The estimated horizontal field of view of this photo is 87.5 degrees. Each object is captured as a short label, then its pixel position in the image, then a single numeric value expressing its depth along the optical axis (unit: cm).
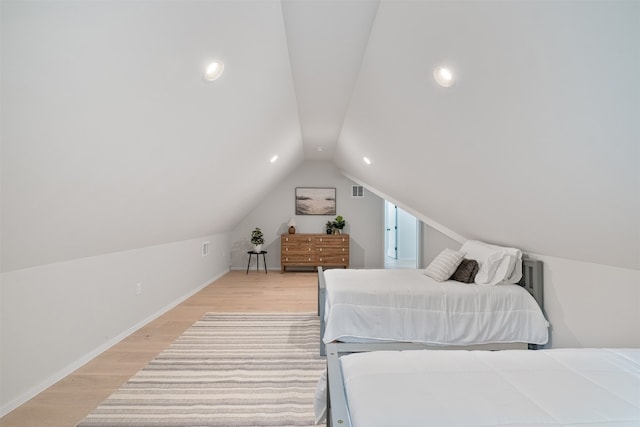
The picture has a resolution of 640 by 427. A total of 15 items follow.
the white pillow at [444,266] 316
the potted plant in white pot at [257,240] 671
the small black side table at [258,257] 670
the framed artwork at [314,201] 727
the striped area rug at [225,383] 196
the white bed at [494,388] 106
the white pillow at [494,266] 289
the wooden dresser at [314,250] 673
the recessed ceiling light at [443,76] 185
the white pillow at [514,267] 289
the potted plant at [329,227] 711
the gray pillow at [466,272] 308
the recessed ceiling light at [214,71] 207
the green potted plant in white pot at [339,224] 706
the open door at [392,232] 785
